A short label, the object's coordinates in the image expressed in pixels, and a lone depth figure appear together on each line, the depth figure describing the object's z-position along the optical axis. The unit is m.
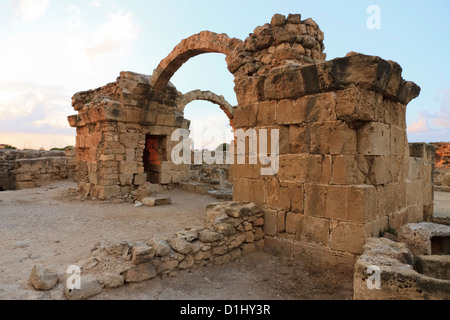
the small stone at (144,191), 8.24
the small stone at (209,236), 3.69
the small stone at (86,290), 2.67
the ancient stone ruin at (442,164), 11.83
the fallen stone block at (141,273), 3.05
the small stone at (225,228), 3.86
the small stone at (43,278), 2.76
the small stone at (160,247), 3.33
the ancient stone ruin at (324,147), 3.41
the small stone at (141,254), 3.16
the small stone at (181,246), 3.46
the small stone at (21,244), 4.16
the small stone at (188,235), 3.68
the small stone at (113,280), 2.92
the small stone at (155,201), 7.59
